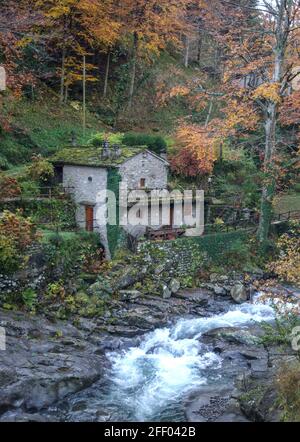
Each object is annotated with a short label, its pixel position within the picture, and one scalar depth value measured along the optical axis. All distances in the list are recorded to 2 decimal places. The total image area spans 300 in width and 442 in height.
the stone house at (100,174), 23.44
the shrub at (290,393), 10.98
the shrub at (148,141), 29.00
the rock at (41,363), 13.34
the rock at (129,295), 20.45
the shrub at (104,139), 28.08
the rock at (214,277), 23.70
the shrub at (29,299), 18.27
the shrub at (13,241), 18.13
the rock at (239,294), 22.27
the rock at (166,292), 21.47
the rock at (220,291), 22.69
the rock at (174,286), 22.05
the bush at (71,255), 19.97
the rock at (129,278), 20.89
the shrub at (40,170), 24.44
